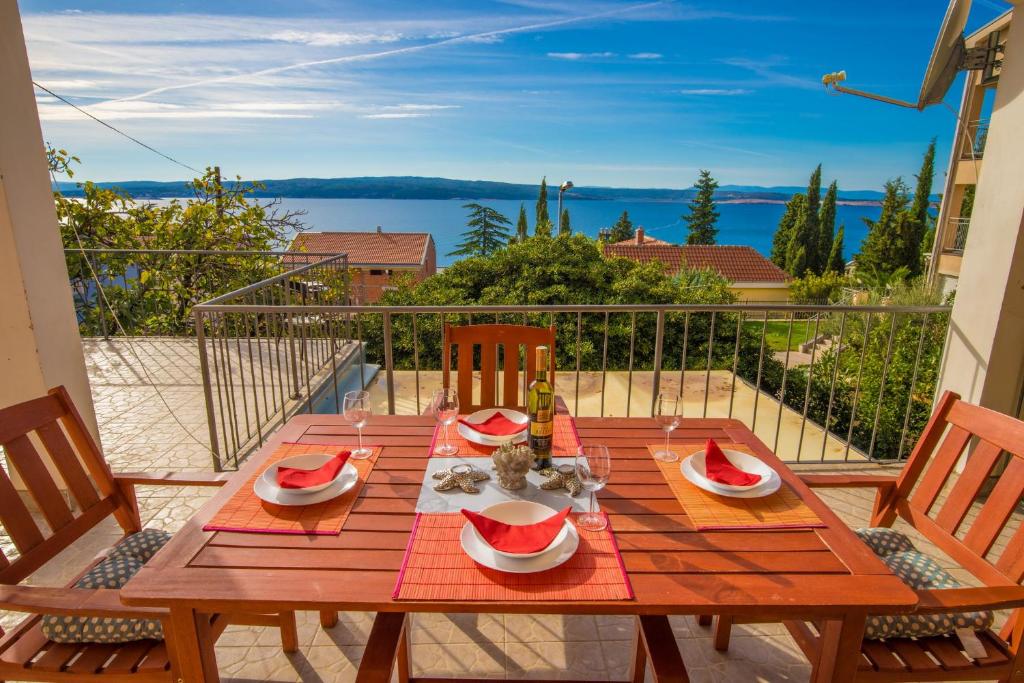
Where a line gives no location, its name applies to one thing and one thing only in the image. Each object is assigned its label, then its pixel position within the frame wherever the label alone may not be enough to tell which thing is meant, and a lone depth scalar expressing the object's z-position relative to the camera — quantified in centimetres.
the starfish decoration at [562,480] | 155
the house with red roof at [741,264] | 3284
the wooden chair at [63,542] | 128
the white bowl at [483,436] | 186
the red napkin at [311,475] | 153
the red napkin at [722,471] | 160
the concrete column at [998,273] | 281
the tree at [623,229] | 4881
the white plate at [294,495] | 148
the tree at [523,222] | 4181
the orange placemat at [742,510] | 142
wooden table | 111
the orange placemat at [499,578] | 112
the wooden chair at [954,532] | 136
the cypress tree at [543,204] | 3684
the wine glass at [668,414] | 181
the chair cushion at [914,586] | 145
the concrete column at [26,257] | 258
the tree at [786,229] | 4019
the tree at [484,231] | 2506
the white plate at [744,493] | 155
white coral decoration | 153
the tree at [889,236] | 2858
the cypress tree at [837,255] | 3731
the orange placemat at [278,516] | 137
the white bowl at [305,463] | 162
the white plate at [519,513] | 138
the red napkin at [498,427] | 192
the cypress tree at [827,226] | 3878
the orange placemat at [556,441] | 183
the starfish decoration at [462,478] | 156
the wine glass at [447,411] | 183
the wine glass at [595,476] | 140
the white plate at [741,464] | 166
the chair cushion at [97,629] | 139
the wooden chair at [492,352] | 245
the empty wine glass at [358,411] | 178
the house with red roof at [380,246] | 3419
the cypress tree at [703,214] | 4350
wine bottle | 160
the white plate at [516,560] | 120
